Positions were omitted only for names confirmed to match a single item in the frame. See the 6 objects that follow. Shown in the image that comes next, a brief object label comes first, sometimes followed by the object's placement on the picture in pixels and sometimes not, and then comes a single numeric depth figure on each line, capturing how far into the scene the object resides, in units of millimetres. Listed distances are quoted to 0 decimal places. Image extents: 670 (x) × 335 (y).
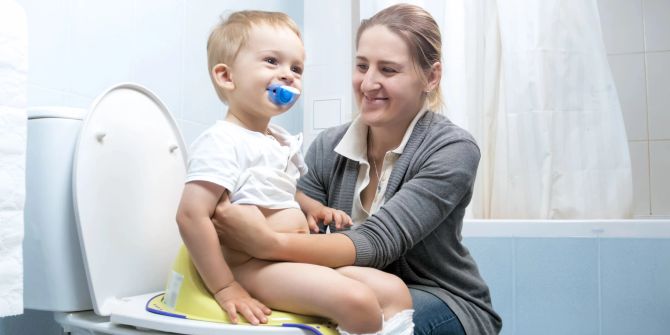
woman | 881
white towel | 831
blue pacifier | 956
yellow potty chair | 772
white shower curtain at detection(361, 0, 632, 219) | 1648
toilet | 919
